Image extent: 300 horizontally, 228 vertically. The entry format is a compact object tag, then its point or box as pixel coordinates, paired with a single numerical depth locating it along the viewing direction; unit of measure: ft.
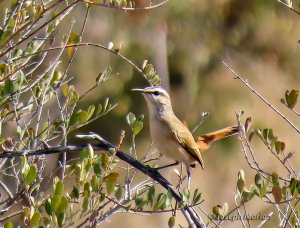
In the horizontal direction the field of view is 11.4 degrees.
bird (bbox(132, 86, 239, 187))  24.50
